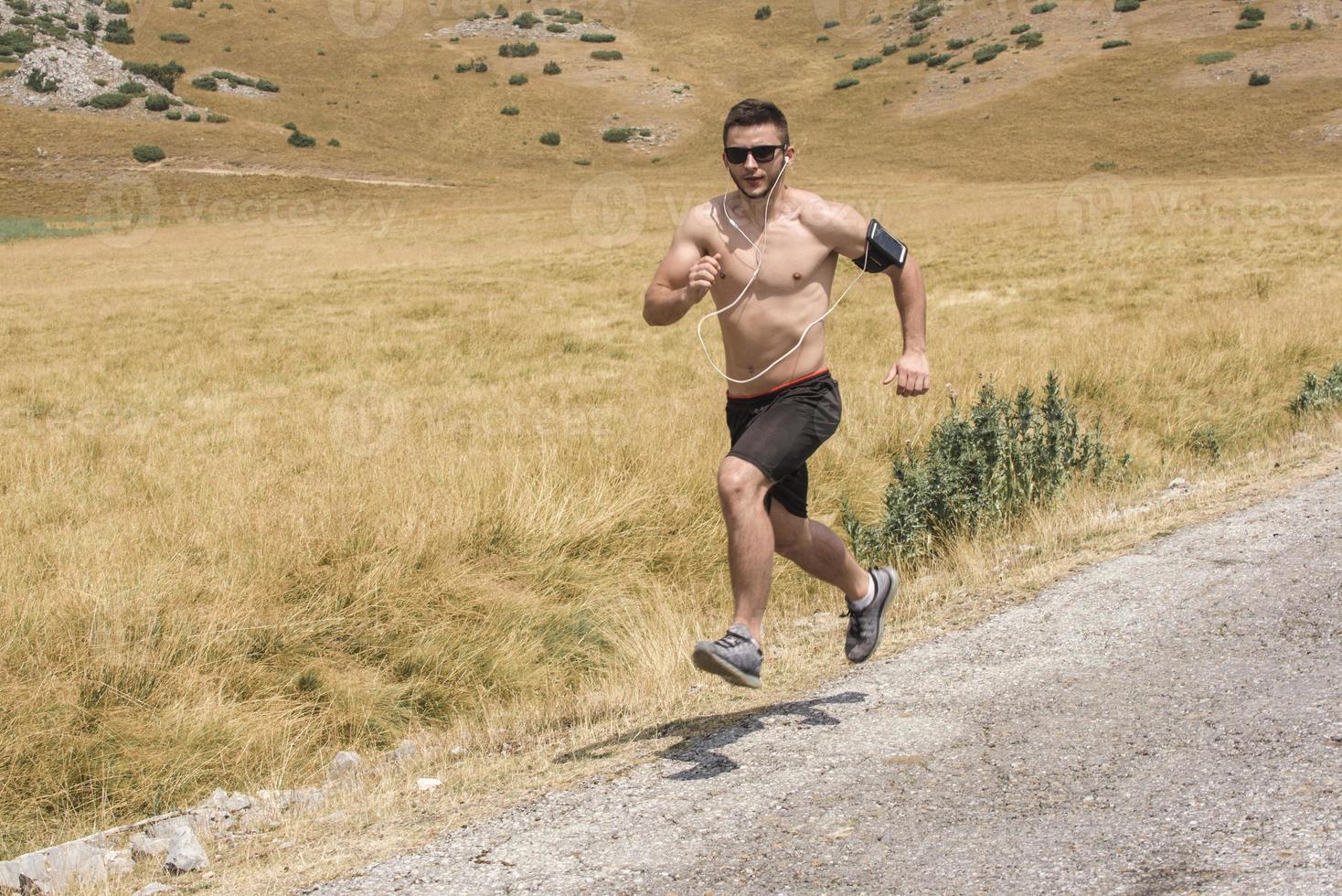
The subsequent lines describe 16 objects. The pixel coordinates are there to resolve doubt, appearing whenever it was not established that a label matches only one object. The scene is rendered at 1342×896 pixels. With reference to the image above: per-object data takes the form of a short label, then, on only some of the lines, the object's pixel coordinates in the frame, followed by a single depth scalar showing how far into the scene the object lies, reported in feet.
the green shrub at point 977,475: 25.72
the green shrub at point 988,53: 362.94
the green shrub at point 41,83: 339.77
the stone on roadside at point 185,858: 13.93
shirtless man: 14.85
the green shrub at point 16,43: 383.24
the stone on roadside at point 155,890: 12.90
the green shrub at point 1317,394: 34.30
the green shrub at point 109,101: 330.75
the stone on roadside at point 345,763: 18.75
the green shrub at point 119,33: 434.30
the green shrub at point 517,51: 432.66
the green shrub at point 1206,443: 32.91
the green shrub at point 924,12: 439.63
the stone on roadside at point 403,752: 18.56
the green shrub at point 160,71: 357.61
